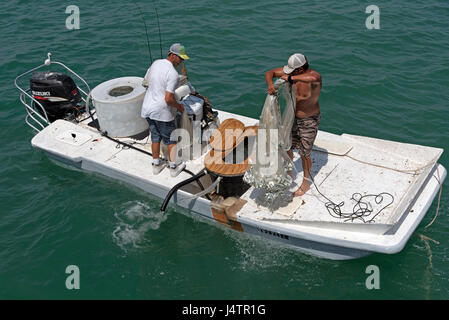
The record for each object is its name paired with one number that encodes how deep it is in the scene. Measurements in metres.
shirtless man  5.70
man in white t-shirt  6.36
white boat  5.76
